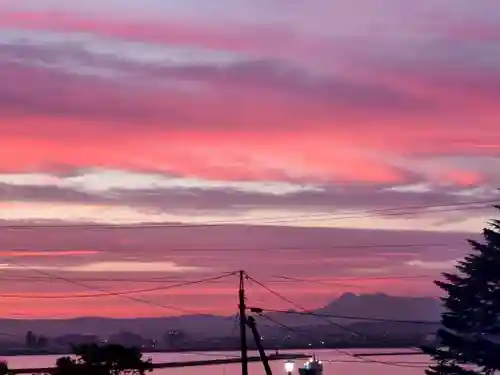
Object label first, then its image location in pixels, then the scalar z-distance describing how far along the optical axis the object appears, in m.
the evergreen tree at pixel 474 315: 61.12
